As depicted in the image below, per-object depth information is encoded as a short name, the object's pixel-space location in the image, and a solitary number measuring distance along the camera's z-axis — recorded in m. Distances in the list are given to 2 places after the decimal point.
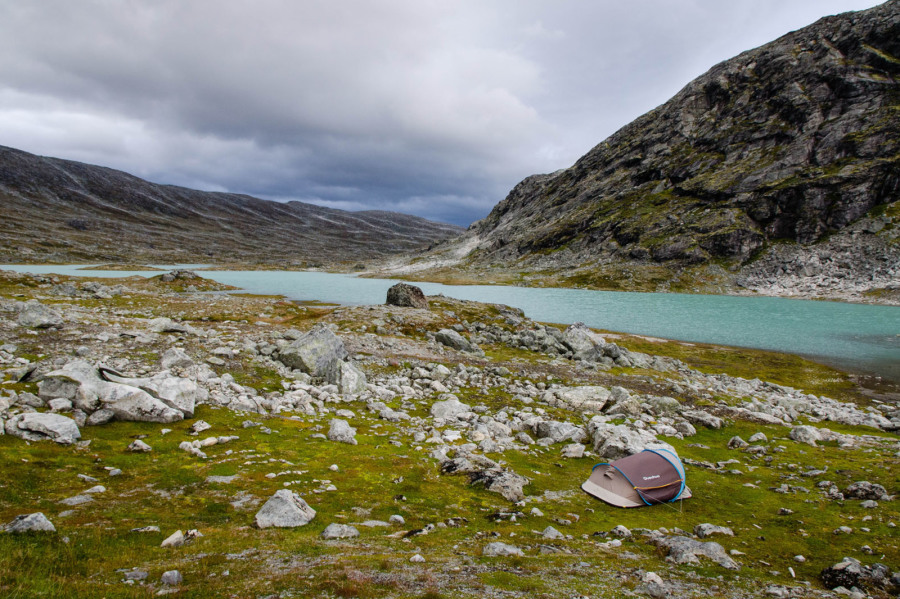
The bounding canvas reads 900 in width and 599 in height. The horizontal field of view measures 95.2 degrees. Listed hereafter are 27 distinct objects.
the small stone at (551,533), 10.55
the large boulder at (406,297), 62.00
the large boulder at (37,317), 25.30
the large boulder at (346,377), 23.03
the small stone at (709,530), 11.36
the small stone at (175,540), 8.12
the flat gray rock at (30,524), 7.40
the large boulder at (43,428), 11.73
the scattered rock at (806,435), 20.64
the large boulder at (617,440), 17.14
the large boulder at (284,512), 9.63
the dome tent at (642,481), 13.83
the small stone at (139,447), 12.56
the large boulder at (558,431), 19.25
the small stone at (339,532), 9.42
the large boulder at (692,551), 9.48
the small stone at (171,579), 6.57
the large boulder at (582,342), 42.81
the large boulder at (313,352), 25.26
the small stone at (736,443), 20.02
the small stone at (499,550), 9.20
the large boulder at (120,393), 14.16
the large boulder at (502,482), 13.05
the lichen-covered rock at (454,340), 42.56
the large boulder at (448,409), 21.06
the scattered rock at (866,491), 13.51
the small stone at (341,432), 16.25
